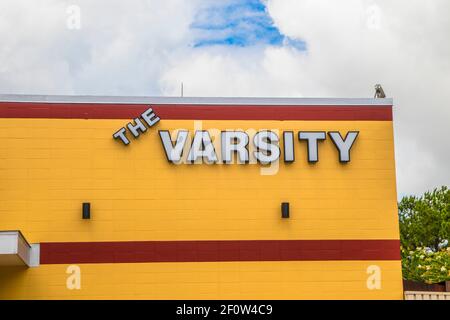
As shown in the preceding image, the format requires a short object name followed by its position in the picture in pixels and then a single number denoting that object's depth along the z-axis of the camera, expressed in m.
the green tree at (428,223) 70.21
